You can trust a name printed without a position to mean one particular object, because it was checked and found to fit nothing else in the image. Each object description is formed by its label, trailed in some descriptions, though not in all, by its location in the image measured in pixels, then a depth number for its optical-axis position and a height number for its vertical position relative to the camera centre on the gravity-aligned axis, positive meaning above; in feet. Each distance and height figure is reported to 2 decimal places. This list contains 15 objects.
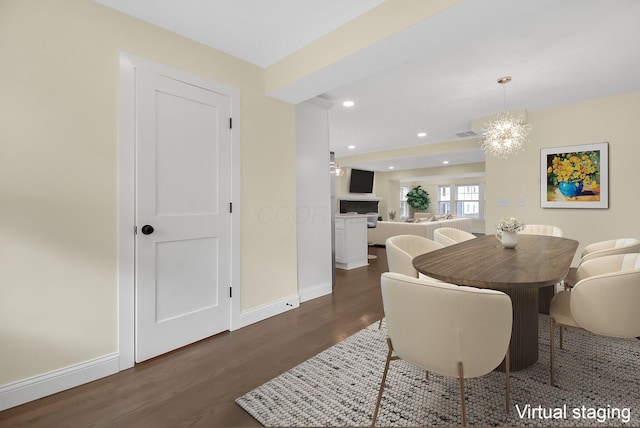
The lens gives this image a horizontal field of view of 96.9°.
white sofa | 21.54 -1.38
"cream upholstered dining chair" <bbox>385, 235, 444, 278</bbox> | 7.19 -1.10
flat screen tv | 31.35 +3.44
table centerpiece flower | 7.96 -0.55
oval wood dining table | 4.65 -1.07
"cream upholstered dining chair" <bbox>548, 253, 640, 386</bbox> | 4.76 -1.63
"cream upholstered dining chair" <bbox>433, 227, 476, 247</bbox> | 11.04 -0.88
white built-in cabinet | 16.25 -1.75
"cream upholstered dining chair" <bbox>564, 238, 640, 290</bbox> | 6.89 -0.97
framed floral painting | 12.48 +1.67
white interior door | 6.73 -0.08
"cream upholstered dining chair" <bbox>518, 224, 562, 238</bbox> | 11.51 -0.71
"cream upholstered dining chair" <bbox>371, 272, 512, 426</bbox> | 3.53 -1.47
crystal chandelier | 10.85 +3.07
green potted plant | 38.06 +1.74
